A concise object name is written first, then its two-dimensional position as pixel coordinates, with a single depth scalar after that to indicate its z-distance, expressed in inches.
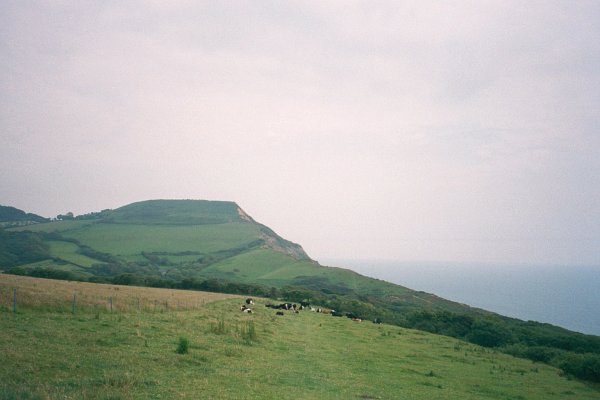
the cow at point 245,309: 1633.0
